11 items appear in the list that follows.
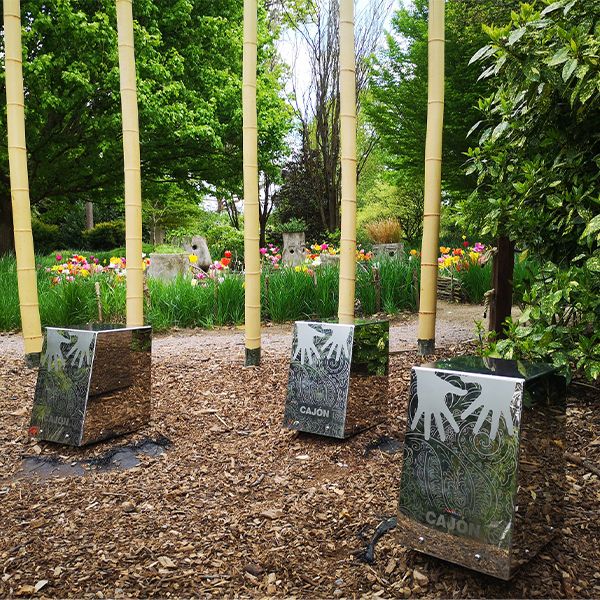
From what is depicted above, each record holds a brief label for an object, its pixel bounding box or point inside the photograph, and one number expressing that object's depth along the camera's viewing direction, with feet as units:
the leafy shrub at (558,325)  6.57
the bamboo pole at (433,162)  8.96
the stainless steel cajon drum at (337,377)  7.50
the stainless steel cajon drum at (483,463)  4.44
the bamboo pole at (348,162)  8.68
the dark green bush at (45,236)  50.88
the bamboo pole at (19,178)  9.97
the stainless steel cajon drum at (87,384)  7.54
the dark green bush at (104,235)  53.01
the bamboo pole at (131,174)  9.47
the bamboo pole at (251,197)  10.12
